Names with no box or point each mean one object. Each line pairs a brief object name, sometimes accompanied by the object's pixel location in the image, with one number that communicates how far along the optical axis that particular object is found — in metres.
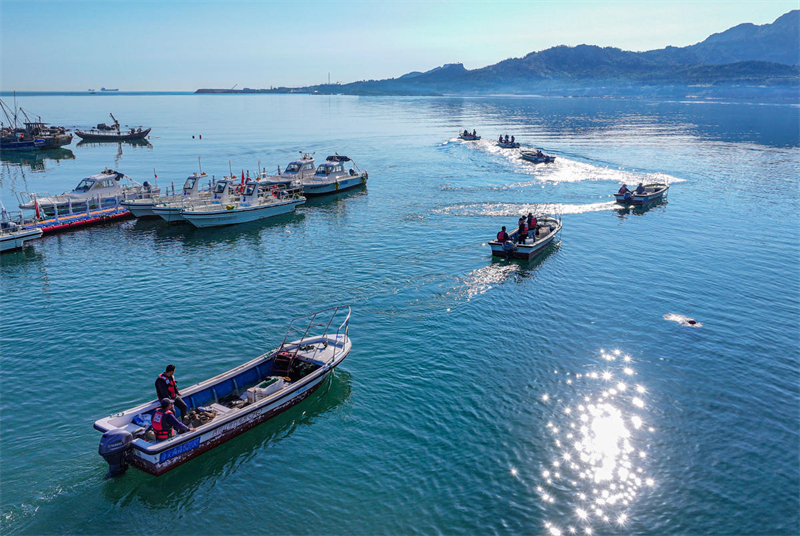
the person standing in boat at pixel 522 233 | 40.94
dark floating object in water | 29.23
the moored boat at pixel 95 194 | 53.00
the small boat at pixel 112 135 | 127.12
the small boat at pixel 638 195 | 57.47
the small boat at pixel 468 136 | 115.75
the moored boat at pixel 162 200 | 52.31
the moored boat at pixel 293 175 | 63.77
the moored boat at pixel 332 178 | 66.31
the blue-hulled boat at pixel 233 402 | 17.53
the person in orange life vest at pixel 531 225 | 41.76
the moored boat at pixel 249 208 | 50.16
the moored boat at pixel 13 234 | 41.75
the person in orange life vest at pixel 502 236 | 40.28
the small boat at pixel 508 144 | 102.31
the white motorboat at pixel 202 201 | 50.75
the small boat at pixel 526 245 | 39.88
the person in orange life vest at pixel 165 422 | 17.67
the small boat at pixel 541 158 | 86.25
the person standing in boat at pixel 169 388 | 18.53
